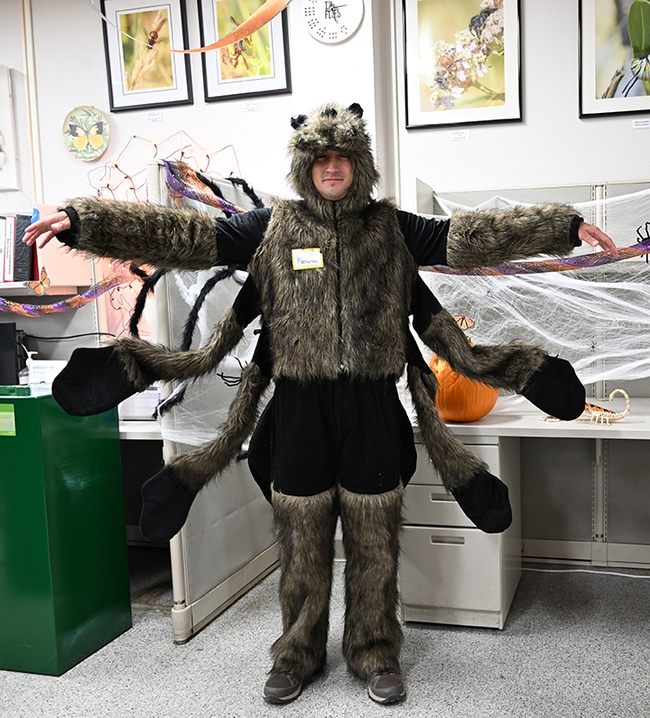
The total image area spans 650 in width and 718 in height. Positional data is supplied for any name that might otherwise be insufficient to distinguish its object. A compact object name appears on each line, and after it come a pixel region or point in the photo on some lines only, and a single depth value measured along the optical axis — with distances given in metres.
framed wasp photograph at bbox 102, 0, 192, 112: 3.19
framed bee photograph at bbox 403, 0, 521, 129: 2.87
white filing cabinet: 2.32
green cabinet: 2.17
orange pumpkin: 2.34
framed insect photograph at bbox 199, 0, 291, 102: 3.07
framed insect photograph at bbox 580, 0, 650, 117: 2.74
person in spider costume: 1.87
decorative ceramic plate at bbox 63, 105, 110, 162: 3.31
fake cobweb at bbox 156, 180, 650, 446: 2.47
